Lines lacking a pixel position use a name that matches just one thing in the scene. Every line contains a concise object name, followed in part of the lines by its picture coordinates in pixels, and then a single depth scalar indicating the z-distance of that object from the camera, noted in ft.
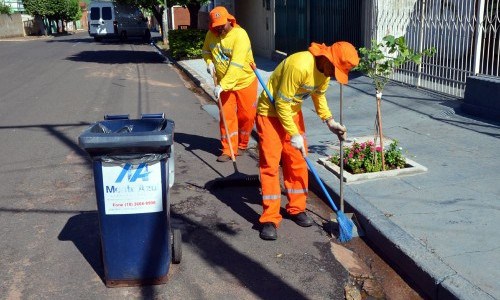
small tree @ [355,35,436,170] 18.45
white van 119.65
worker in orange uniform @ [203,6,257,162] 20.82
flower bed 18.92
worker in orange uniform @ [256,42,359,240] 13.56
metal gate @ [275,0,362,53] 40.99
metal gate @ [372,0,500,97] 27.96
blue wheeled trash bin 11.45
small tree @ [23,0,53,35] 180.14
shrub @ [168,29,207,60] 67.62
